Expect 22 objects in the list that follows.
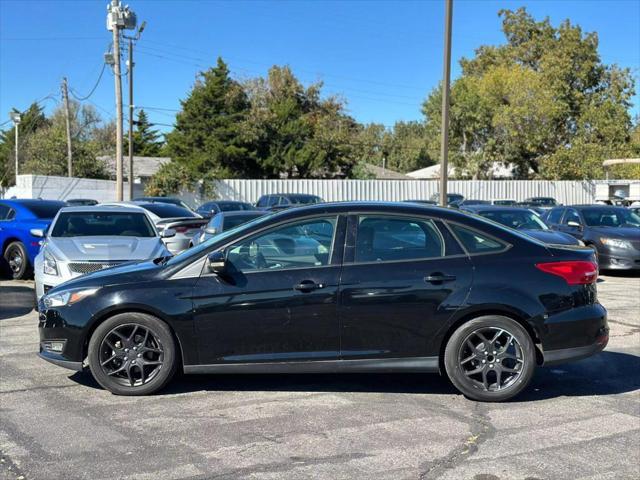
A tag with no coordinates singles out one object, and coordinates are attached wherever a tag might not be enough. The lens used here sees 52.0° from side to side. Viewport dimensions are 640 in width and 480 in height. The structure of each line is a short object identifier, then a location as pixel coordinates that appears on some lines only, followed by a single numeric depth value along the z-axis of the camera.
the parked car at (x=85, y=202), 25.02
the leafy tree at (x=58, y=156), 43.56
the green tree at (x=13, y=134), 61.98
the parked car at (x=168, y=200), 21.46
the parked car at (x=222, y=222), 12.25
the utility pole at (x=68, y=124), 39.44
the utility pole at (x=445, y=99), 15.89
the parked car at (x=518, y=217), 13.19
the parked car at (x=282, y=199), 26.38
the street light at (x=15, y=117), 44.12
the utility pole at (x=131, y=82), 29.27
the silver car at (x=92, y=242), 8.44
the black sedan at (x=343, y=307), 5.21
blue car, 12.45
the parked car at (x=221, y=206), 23.55
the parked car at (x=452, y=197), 33.21
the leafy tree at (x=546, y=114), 44.44
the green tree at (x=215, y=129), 44.66
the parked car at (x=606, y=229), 13.57
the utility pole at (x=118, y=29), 24.11
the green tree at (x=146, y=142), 76.94
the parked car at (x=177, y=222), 13.58
